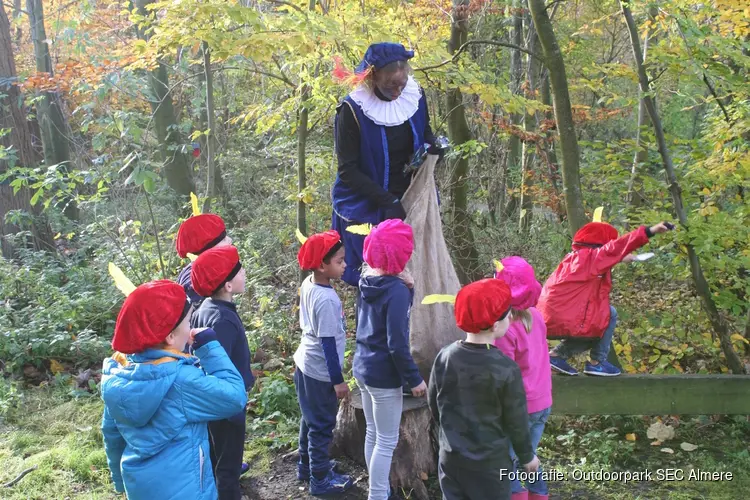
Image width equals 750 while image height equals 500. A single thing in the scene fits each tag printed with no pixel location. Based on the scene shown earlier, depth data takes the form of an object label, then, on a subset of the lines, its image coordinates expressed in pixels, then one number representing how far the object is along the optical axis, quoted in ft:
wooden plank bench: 12.84
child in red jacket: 12.12
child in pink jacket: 9.86
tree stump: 12.46
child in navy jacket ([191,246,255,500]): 10.03
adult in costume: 11.90
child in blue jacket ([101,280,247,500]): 7.86
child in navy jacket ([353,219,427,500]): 10.41
